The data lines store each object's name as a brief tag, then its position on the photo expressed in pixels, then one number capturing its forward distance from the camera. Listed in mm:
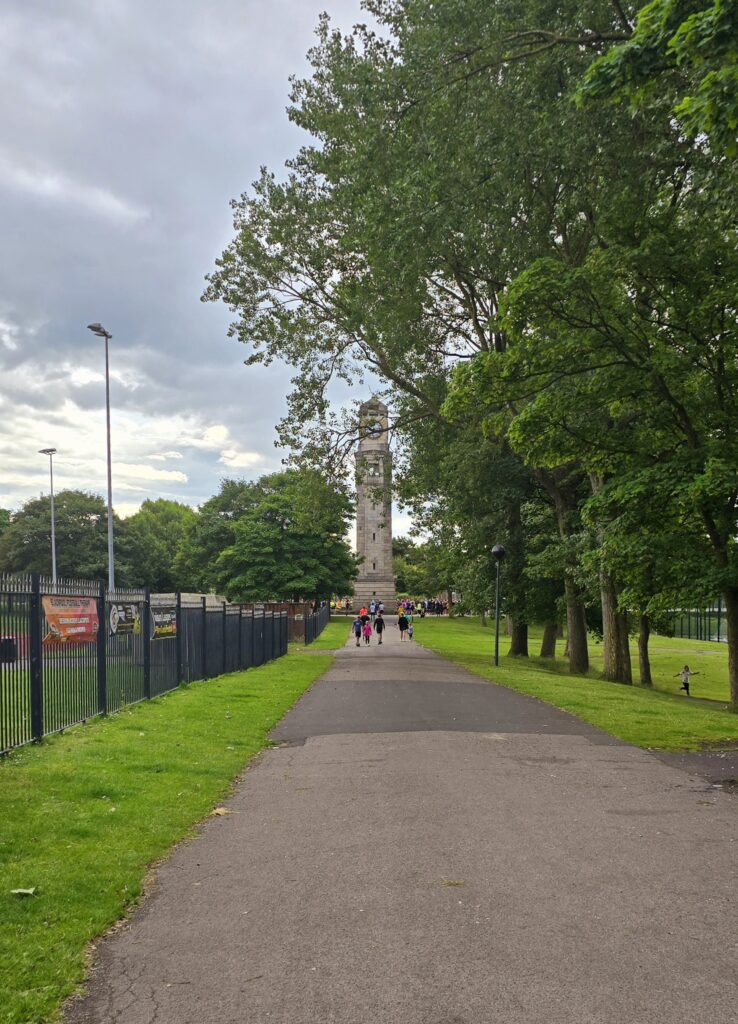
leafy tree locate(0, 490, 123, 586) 83625
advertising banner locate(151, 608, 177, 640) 16156
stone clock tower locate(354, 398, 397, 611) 96475
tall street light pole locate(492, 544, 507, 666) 25781
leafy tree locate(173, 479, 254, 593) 82000
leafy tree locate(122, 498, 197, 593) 87625
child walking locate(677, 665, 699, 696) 29500
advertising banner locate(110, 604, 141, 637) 13431
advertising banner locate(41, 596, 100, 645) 10736
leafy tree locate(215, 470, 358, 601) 61156
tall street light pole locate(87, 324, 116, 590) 33969
